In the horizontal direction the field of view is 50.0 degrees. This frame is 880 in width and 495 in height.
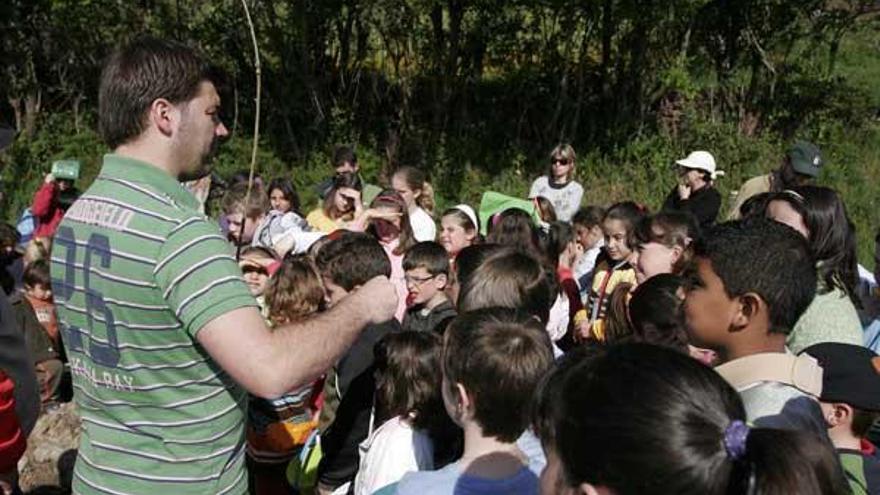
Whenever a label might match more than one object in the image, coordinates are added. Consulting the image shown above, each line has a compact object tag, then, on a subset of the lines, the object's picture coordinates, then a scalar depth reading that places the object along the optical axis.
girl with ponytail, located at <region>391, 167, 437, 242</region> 6.48
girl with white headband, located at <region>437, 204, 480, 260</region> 5.84
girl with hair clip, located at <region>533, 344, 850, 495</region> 1.56
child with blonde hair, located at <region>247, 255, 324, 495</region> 4.14
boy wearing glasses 4.39
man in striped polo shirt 2.08
